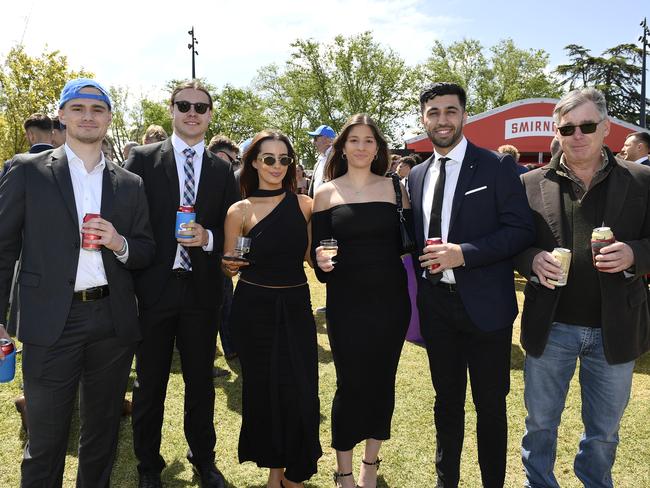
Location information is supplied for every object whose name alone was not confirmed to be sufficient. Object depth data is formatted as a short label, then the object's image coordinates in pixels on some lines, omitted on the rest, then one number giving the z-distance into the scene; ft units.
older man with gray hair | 8.80
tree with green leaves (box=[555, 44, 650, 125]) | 144.46
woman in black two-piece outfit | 10.68
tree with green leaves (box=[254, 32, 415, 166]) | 134.00
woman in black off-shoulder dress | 10.82
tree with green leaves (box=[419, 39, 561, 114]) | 149.79
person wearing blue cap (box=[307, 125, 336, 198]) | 24.54
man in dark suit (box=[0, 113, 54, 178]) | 17.17
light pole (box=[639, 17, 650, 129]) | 85.40
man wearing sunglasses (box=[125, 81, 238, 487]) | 10.73
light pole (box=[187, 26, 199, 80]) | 82.12
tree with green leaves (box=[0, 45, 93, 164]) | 72.33
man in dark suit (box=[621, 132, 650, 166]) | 23.66
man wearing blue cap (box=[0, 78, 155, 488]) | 8.27
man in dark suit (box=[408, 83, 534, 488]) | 9.54
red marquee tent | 70.13
